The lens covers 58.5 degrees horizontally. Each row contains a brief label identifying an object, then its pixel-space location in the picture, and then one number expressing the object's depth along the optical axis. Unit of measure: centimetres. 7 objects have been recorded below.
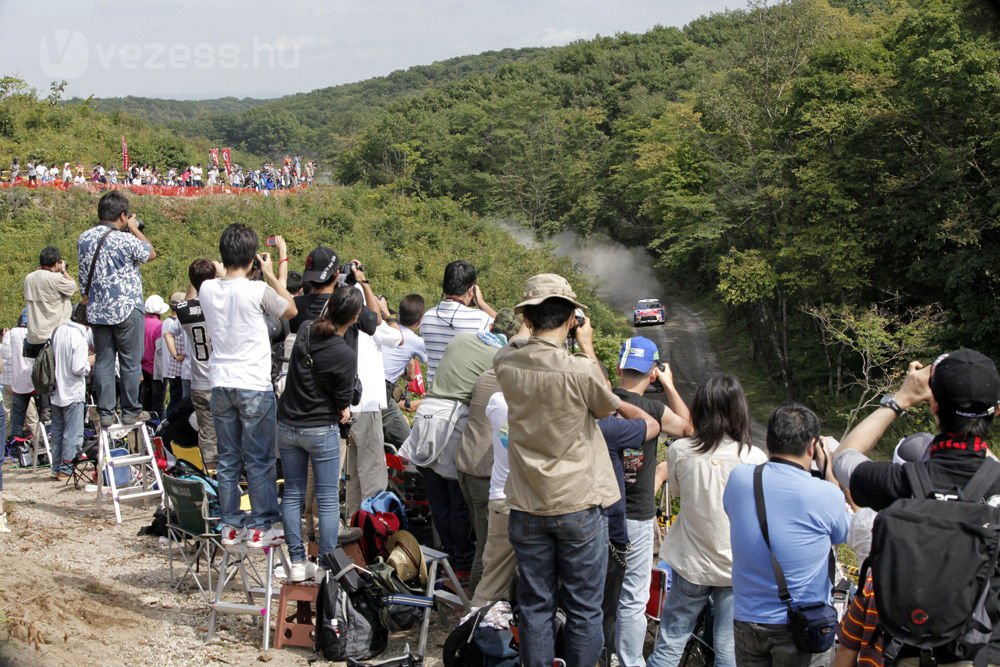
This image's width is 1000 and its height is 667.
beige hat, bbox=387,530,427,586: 485
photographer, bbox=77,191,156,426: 635
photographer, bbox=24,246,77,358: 781
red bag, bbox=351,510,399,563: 523
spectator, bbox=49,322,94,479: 766
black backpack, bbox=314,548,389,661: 433
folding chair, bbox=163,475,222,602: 516
